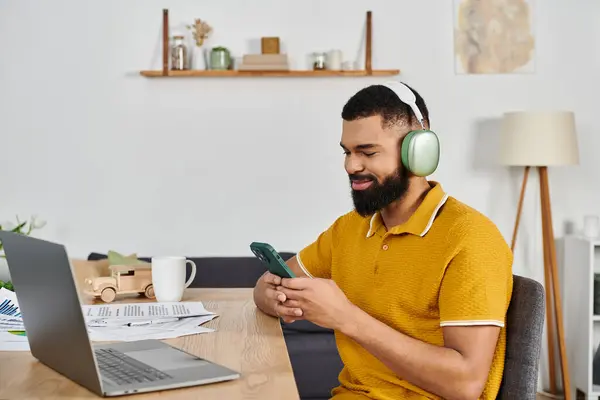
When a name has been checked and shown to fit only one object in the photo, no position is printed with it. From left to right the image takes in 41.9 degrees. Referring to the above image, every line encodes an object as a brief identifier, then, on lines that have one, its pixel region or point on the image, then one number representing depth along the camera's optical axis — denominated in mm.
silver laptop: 1059
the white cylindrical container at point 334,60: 3684
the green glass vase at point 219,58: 3643
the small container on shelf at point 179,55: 3660
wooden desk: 1114
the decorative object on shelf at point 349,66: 3672
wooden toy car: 1955
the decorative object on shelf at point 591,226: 3619
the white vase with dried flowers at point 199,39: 3672
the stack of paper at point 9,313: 1596
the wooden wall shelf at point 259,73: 3635
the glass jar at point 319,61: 3684
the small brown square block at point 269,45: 3664
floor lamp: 3510
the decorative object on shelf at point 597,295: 3543
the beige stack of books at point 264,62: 3625
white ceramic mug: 1919
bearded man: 1403
